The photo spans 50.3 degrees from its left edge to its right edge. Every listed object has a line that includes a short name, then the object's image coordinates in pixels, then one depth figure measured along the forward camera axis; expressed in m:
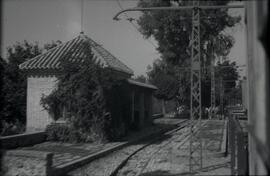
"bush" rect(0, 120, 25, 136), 18.36
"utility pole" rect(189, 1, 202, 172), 9.20
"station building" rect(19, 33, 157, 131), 16.25
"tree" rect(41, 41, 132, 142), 14.70
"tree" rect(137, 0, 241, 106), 26.55
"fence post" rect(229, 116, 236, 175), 7.16
